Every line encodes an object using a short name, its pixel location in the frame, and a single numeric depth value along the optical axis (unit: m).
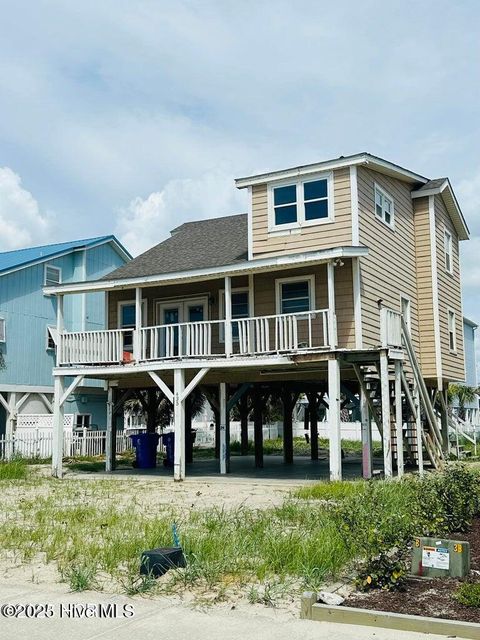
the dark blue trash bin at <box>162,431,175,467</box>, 24.70
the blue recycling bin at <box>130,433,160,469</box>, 23.66
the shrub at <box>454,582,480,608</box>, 6.11
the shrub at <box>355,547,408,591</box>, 6.72
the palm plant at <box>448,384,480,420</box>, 43.22
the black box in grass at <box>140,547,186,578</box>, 7.41
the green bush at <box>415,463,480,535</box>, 8.80
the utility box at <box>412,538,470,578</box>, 7.18
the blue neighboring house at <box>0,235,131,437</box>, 29.89
